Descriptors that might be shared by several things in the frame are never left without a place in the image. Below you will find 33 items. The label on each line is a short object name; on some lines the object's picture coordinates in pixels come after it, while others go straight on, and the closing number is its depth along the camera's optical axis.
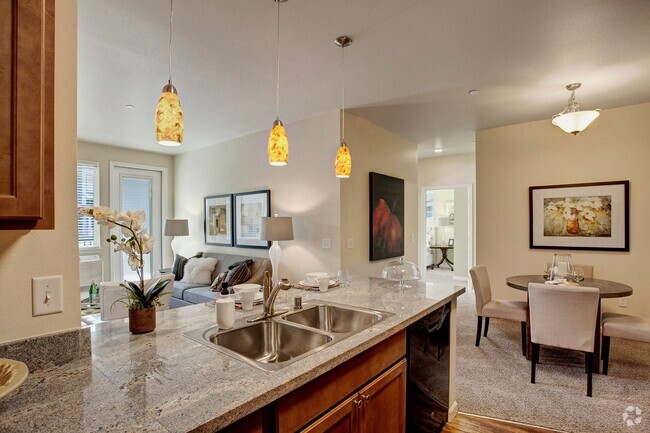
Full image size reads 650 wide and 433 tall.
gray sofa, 4.17
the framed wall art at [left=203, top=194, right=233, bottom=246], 5.30
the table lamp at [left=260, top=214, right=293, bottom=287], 3.78
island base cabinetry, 1.22
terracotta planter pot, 1.39
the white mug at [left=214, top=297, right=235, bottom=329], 1.45
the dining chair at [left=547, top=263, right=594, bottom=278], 3.66
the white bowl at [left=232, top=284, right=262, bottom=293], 1.83
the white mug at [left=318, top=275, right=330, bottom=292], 2.32
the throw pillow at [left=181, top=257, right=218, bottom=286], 4.82
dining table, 2.73
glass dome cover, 2.53
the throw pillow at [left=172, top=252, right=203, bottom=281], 5.24
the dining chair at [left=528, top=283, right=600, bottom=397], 2.53
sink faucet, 1.66
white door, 5.60
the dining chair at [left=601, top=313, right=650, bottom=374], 2.70
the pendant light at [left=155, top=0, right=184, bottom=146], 1.36
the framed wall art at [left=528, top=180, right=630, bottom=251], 3.85
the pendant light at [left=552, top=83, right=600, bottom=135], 3.03
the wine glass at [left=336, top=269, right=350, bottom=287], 2.57
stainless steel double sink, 1.42
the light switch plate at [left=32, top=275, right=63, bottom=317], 1.06
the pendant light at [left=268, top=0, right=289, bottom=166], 1.96
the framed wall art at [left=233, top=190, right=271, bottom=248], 4.69
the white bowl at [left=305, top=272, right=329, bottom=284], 2.40
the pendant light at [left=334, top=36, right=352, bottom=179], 2.40
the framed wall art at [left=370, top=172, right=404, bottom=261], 4.32
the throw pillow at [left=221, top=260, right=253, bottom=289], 4.13
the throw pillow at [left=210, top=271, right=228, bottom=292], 4.25
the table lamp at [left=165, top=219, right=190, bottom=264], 5.55
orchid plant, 1.30
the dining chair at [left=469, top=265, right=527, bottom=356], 3.33
